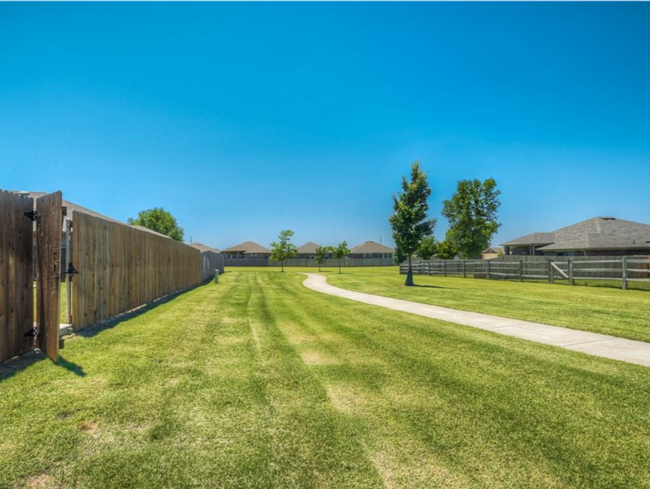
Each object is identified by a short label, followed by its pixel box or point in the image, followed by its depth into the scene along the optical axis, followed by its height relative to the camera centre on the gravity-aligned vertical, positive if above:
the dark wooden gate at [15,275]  4.72 -0.14
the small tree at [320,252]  53.47 +0.87
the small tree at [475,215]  47.00 +5.11
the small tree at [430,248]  61.69 +1.26
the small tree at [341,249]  54.06 +1.25
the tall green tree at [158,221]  68.25 +7.93
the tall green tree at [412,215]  20.66 +2.32
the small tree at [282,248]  53.06 +1.59
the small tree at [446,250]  59.56 +0.81
